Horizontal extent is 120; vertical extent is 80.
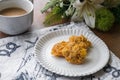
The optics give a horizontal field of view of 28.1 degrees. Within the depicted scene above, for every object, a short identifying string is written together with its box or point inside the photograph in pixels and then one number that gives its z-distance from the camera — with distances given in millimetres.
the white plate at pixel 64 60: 533
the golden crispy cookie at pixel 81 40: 567
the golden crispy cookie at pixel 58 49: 554
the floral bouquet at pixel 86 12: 605
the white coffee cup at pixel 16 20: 579
